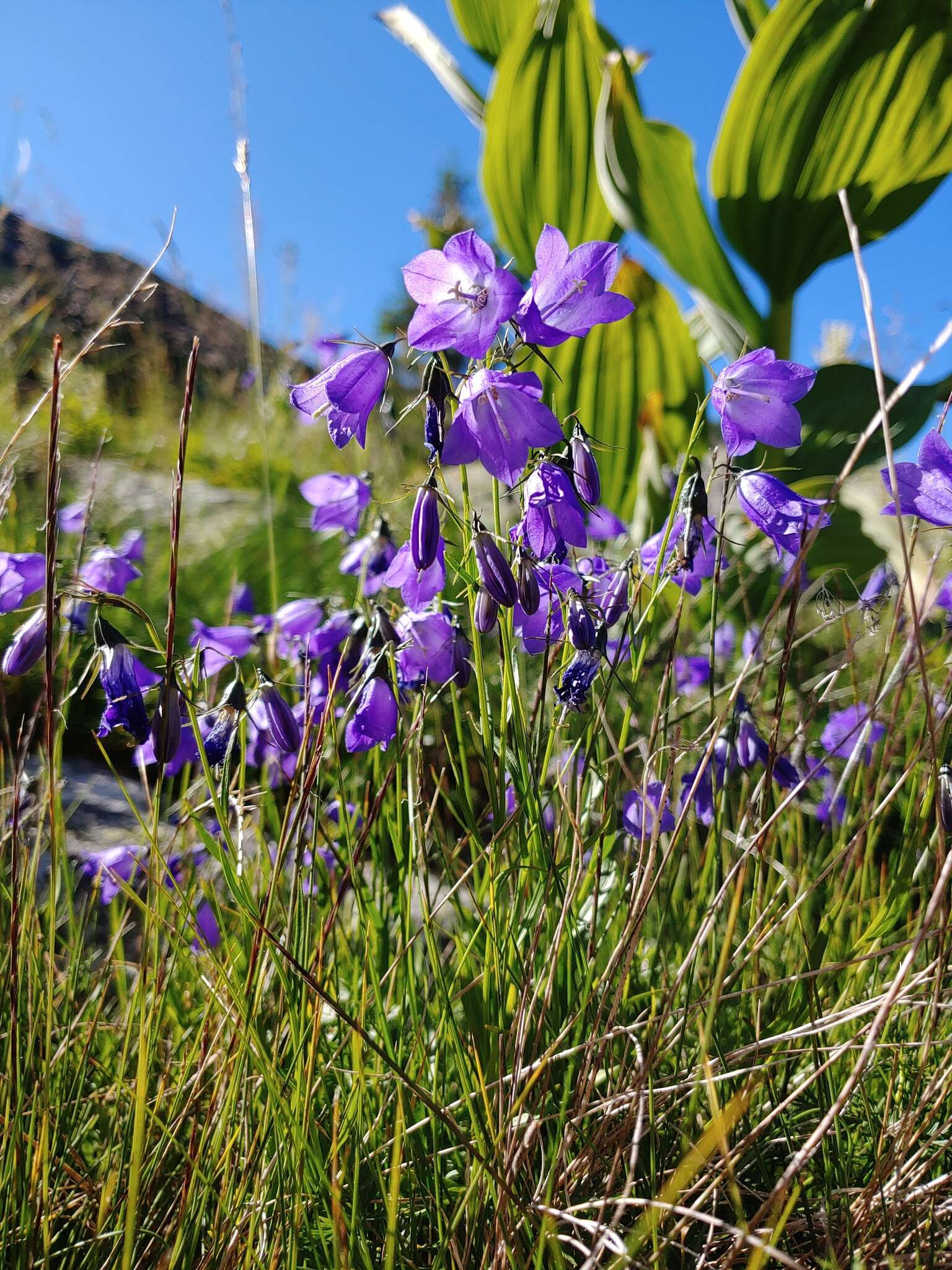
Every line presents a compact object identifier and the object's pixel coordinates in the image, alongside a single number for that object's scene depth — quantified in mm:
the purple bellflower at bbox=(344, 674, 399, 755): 244
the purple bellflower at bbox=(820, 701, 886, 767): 378
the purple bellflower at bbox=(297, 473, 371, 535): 376
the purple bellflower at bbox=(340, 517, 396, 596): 352
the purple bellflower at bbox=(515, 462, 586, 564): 221
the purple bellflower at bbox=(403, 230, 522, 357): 208
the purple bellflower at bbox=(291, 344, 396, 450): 228
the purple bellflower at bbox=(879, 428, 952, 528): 227
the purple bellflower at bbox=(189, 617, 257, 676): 342
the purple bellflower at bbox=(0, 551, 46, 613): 299
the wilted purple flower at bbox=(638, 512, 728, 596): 230
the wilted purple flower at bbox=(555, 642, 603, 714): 240
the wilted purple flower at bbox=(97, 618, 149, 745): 231
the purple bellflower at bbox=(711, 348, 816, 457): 229
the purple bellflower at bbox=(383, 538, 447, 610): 249
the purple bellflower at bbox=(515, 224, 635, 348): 217
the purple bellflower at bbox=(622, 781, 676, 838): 291
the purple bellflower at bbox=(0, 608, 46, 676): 252
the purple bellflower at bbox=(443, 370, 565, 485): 210
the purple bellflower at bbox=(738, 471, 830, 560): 233
